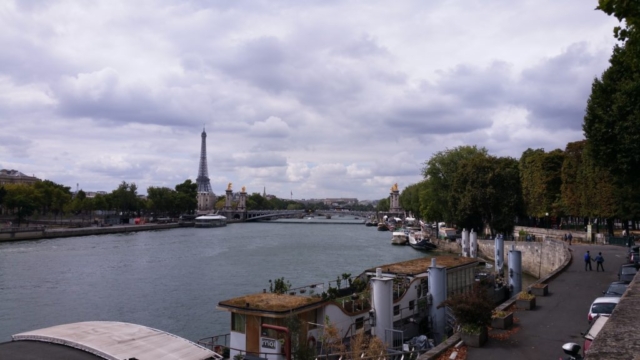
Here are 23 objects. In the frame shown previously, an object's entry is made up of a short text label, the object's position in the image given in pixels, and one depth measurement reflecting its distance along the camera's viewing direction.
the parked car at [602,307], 15.28
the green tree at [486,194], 54.78
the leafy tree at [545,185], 66.12
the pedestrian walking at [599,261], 29.72
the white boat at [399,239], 80.31
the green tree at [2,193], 98.91
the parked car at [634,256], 28.94
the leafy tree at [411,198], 108.00
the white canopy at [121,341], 12.72
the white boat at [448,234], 73.81
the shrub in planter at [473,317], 13.80
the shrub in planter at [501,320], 15.69
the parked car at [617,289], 18.06
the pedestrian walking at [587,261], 29.88
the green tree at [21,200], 99.12
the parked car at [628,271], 22.51
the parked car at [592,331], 11.43
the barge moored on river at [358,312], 15.58
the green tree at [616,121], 26.78
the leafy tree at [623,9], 11.56
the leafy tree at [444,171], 68.62
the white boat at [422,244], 71.81
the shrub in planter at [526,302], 18.83
